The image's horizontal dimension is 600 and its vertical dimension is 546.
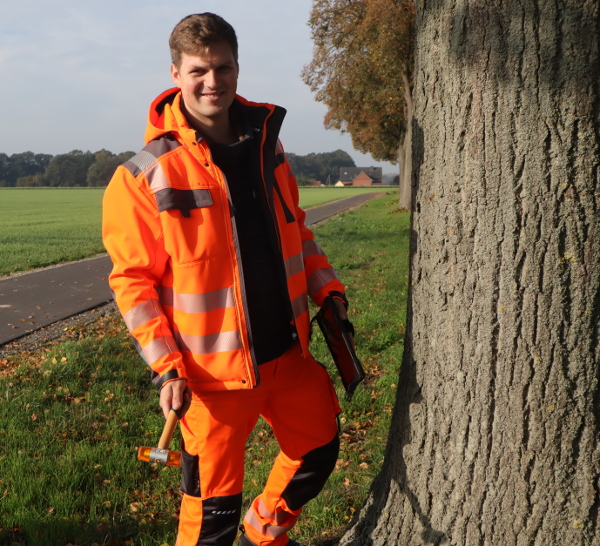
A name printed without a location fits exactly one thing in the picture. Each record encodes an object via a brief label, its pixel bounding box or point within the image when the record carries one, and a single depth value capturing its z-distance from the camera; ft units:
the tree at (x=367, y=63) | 65.72
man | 7.98
